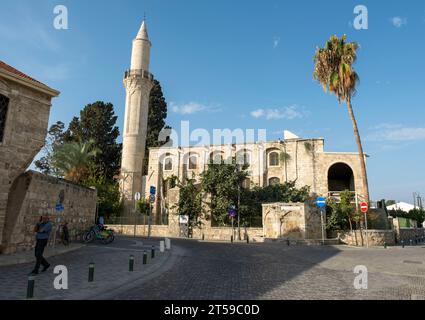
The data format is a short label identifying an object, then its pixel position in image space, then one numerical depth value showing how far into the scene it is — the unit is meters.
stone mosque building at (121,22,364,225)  37.34
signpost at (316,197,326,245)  20.02
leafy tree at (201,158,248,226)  28.62
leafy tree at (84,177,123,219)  35.56
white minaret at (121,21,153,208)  40.25
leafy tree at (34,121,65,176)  44.12
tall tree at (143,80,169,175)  48.44
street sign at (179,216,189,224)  28.52
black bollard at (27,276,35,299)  6.24
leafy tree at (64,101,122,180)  47.50
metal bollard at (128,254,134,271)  9.59
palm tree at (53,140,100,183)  32.62
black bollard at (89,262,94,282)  7.99
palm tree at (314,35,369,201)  25.27
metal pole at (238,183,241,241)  27.05
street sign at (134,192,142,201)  38.31
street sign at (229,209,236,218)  24.58
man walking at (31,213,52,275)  8.85
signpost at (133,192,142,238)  37.99
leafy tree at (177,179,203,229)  29.13
